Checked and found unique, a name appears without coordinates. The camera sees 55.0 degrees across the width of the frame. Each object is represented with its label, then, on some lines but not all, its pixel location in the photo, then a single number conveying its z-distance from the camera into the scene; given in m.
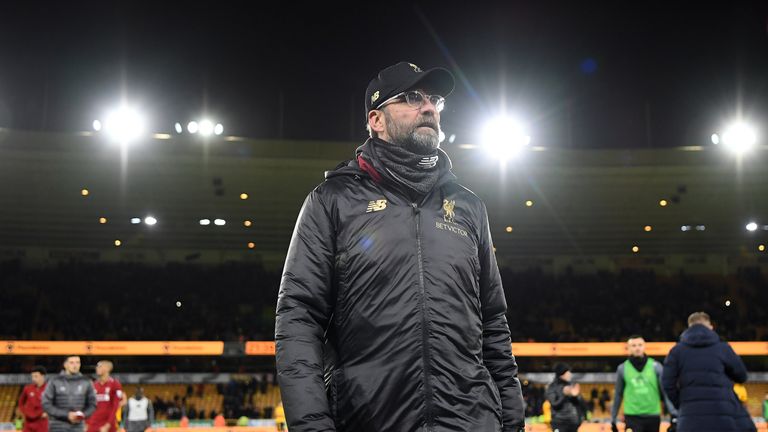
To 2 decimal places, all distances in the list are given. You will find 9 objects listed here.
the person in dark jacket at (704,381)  6.34
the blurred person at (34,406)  11.20
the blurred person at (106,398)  11.25
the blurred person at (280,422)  17.23
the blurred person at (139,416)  13.65
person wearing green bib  9.33
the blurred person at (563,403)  10.91
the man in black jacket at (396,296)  2.21
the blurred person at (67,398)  9.80
